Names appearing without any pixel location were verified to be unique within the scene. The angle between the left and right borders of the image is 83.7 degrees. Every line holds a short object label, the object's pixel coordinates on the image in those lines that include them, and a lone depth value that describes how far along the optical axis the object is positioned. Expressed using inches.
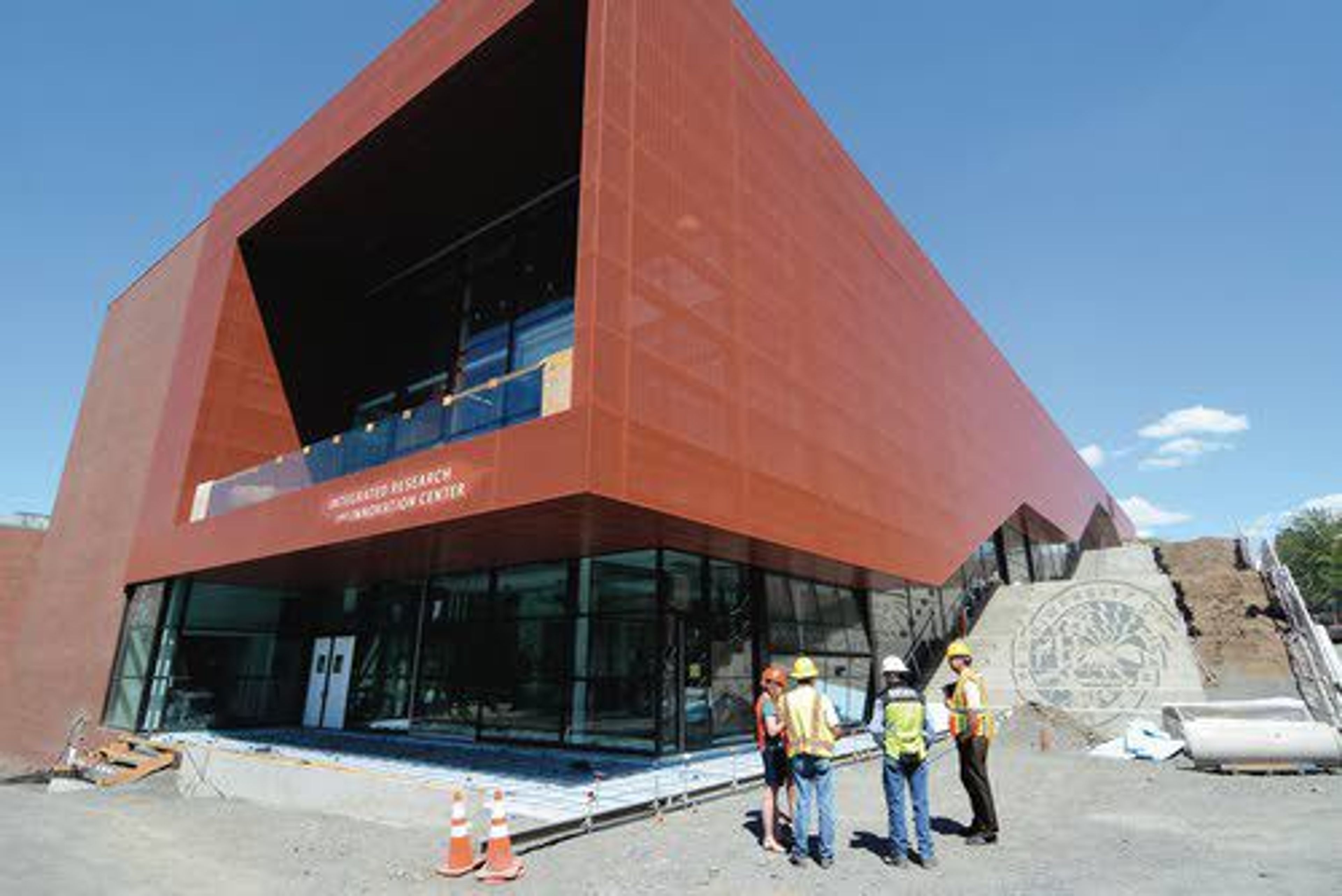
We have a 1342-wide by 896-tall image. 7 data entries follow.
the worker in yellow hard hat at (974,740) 315.9
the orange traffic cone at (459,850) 291.9
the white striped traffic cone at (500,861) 284.8
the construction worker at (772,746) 319.3
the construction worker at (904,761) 288.2
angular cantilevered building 479.2
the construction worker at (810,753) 292.5
